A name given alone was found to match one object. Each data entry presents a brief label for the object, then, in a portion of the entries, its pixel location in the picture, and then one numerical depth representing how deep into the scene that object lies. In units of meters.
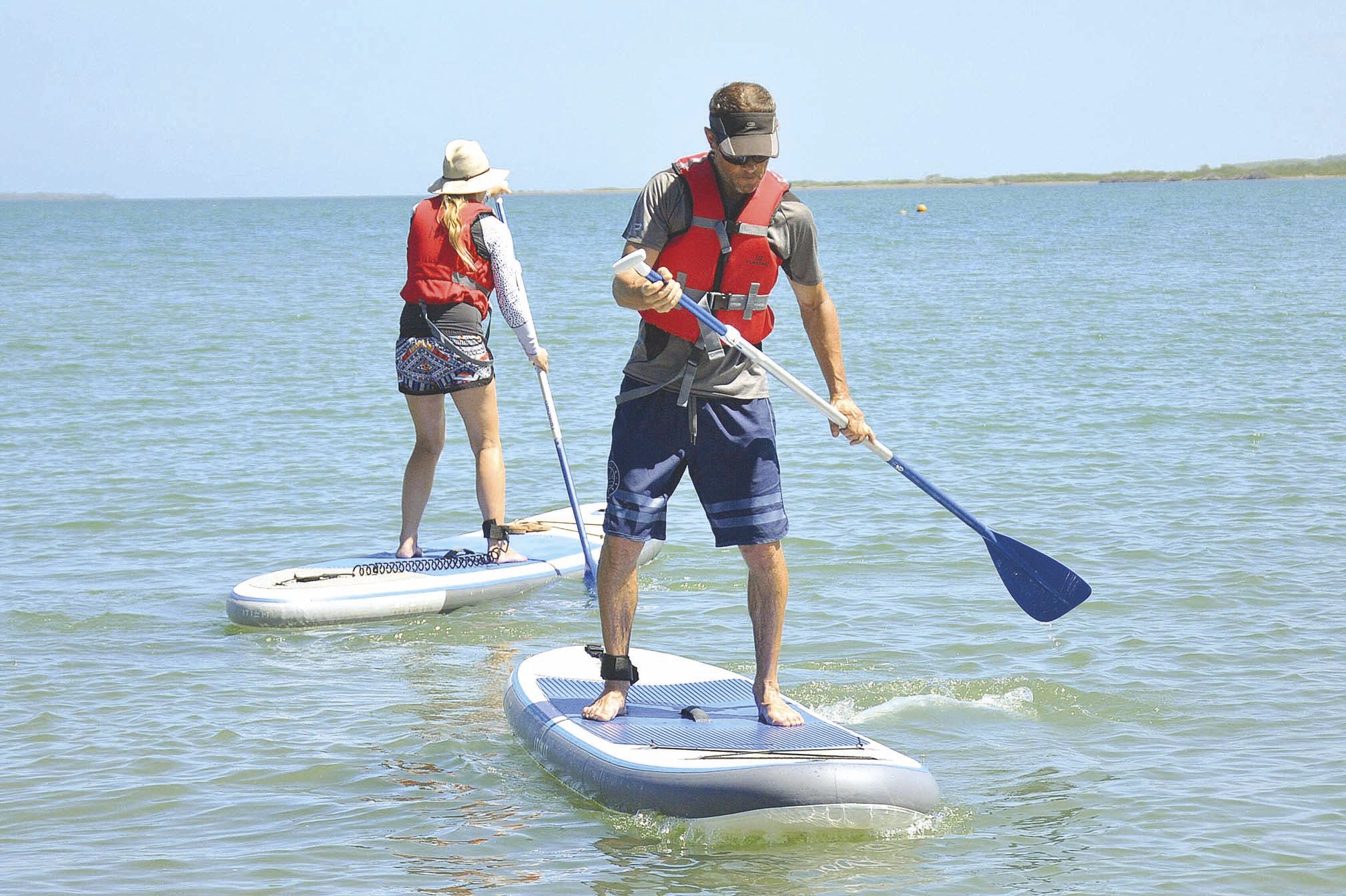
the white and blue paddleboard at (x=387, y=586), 13.94
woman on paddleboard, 13.87
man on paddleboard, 8.98
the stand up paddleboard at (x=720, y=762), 8.71
